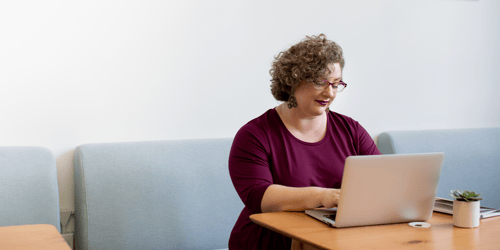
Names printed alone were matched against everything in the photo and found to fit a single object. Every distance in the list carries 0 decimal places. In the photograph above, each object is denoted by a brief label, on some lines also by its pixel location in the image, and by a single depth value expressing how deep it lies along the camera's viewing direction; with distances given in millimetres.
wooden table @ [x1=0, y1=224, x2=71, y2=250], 1071
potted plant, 1228
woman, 1469
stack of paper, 1346
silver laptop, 1178
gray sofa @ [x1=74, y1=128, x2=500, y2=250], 1836
